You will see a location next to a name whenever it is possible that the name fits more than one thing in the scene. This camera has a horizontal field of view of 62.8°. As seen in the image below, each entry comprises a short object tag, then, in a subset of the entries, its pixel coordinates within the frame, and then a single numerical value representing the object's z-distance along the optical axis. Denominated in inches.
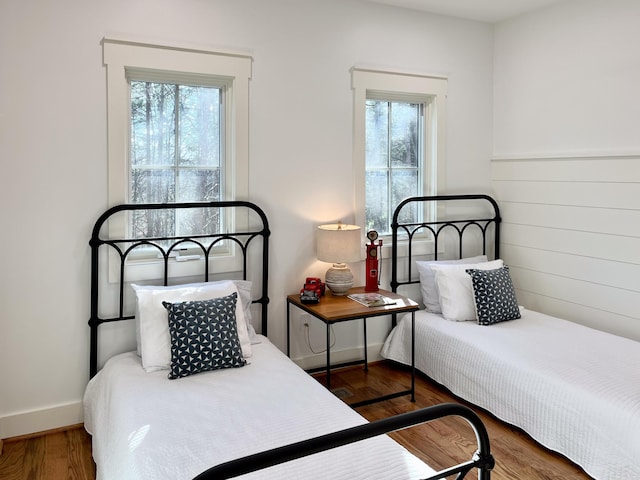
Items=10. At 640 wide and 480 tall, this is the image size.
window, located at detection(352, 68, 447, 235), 144.1
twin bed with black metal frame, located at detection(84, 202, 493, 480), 70.4
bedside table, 119.0
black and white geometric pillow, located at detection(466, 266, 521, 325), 133.3
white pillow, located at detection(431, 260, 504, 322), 137.4
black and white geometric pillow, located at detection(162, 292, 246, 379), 101.0
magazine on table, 127.0
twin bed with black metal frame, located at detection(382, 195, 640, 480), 94.4
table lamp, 129.6
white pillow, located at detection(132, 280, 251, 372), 104.7
